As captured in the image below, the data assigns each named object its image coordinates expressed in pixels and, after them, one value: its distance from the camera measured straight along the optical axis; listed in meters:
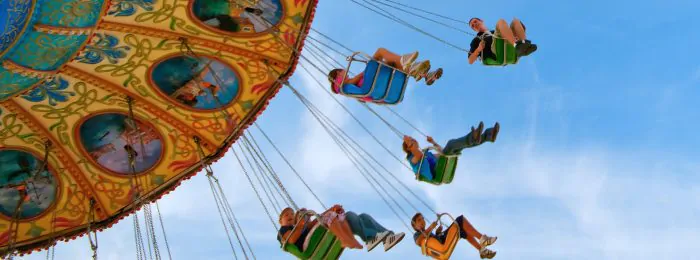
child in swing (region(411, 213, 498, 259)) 12.37
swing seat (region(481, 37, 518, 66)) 12.66
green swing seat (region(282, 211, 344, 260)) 12.26
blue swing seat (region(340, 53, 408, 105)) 12.66
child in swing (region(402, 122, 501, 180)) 11.79
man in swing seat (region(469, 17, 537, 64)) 12.66
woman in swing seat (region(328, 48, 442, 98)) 12.71
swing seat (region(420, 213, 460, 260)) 12.37
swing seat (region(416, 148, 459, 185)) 12.62
